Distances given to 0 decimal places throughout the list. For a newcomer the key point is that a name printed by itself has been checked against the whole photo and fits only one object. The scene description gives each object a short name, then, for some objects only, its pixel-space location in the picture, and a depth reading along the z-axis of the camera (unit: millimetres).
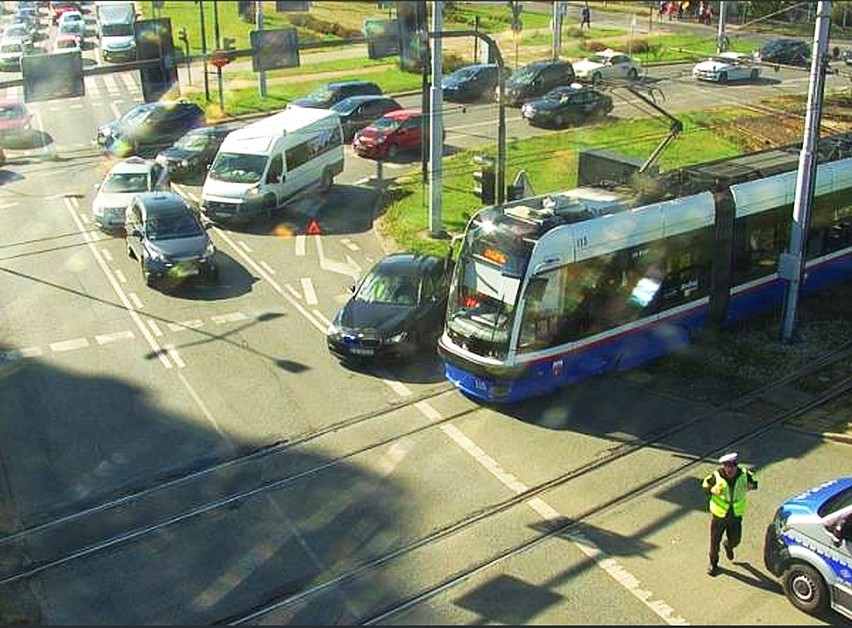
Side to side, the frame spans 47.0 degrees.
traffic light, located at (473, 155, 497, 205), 21250
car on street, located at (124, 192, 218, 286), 20641
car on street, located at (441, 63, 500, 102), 40000
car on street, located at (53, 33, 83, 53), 57375
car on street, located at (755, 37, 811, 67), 43844
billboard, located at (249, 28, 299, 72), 33062
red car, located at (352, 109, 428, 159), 31547
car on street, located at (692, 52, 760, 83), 42406
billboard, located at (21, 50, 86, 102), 27125
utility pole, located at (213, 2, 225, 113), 39234
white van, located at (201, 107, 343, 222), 25031
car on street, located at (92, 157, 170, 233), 24688
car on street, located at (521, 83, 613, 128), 35031
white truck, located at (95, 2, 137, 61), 47906
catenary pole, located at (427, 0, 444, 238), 21969
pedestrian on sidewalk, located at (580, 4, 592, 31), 60750
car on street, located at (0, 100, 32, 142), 35500
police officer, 10656
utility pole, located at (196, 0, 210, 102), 42106
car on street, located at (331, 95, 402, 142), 34344
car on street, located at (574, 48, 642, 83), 41406
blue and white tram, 14656
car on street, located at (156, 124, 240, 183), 29891
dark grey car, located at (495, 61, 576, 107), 39406
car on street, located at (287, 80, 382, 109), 37125
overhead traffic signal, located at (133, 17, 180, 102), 26562
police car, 9992
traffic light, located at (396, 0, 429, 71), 22625
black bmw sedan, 16641
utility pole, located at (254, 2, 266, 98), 41469
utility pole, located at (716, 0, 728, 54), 47312
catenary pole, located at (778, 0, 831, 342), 15547
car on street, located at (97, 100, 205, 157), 33781
